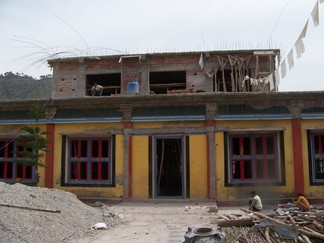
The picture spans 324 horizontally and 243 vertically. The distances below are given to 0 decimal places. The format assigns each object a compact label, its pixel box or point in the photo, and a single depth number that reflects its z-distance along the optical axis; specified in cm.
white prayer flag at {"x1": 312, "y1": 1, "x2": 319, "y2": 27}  686
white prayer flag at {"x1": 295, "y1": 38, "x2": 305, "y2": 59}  783
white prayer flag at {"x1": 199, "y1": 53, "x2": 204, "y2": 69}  1820
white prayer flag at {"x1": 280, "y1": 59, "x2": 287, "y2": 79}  915
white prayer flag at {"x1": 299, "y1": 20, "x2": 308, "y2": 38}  738
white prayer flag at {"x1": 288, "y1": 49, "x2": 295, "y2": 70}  860
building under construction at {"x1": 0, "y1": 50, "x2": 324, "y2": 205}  1260
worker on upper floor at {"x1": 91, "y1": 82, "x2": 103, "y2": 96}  1672
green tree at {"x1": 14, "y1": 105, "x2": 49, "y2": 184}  1284
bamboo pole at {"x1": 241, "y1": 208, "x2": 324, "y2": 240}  761
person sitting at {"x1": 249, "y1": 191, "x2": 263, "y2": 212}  1043
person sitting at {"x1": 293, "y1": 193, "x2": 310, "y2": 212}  988
